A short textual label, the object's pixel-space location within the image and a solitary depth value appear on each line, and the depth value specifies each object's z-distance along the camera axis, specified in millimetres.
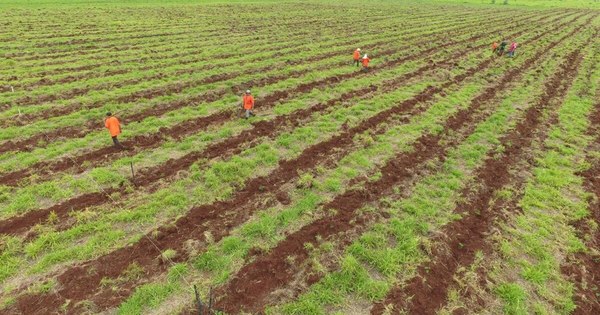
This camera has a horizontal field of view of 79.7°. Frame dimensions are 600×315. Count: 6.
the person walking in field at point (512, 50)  28473
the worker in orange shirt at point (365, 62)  24466
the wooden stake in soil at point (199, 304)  6788
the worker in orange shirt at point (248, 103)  15984
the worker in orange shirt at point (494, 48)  30042
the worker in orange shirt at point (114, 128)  12883
